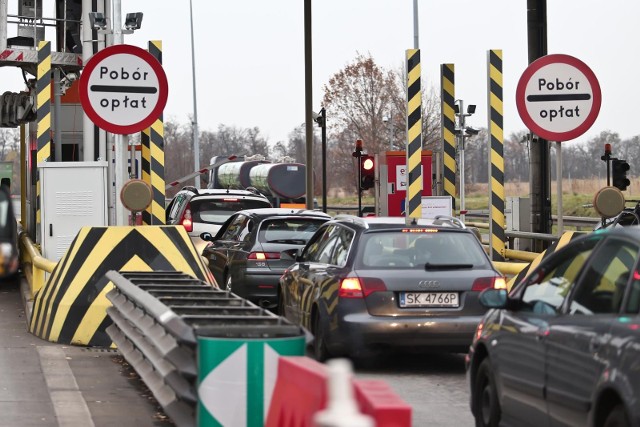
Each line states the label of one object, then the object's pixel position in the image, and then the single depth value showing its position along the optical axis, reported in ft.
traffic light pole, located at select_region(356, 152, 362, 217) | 107.49
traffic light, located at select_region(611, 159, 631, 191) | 122.42
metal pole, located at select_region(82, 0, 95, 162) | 79.40
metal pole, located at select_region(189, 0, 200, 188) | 250.37
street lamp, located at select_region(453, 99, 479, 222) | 162.46
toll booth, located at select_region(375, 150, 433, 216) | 103.49
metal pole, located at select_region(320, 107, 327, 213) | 123.05
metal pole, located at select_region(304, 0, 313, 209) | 101.50
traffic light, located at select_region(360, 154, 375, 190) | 108.27
